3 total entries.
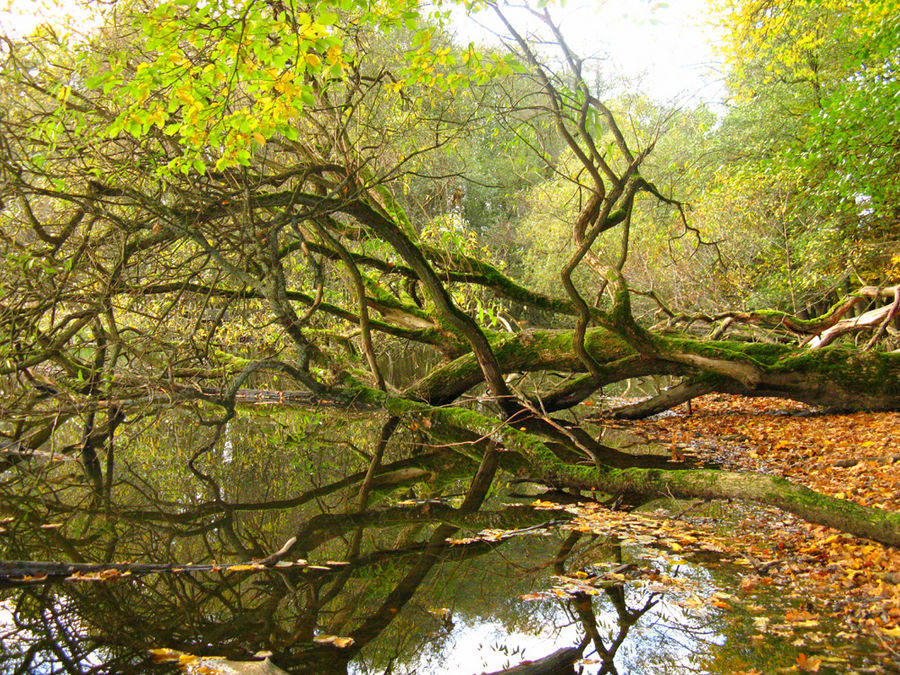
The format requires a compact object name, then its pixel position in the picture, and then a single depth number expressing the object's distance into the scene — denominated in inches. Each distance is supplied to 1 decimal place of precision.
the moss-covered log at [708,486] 140.9
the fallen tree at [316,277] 171.3
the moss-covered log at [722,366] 311.4
